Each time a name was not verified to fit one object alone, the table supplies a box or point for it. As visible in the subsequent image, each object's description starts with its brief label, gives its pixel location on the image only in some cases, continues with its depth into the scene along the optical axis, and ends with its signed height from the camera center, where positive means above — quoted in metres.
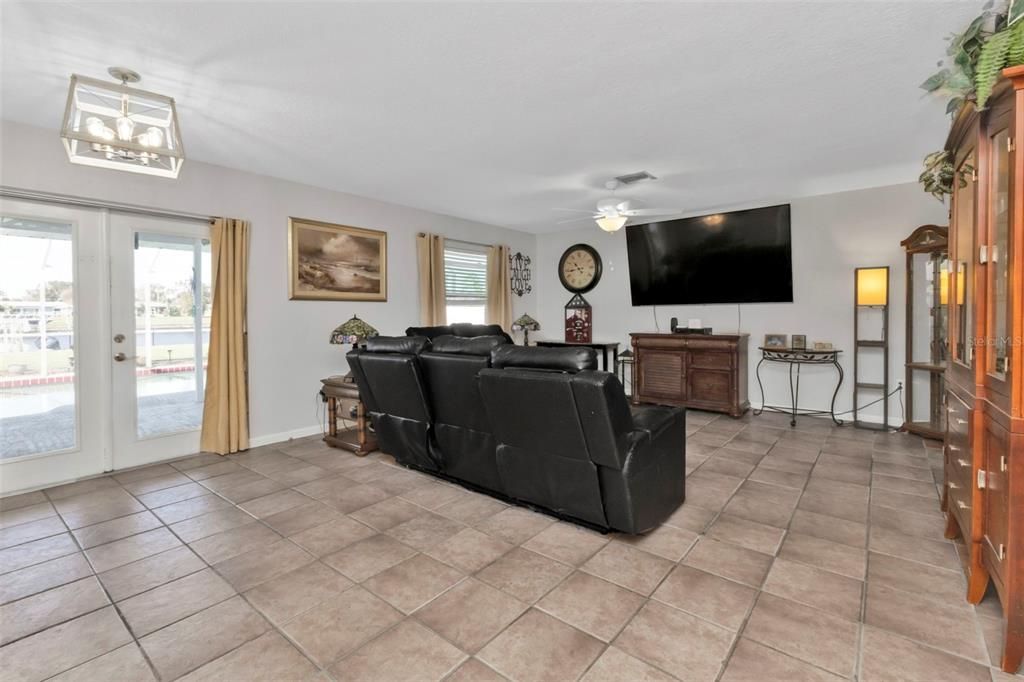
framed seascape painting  4.75 +0.77
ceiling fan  4.73 +1.24
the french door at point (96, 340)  3.35 -0.05
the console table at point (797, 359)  5.13 -0.31
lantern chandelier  2.22 +1.00
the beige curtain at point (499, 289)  6.98 +0.67
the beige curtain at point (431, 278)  5.89 +0.71
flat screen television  5.52 +0.92
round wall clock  7.22 +1.02
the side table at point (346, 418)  4.22 -0.83
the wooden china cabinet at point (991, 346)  1.54 -0.06
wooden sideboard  5.46 -0.48
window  6.50 +0.71
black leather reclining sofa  2.38 -0.56
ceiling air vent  4.54 +1.52
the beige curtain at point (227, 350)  4.16 -0.14
